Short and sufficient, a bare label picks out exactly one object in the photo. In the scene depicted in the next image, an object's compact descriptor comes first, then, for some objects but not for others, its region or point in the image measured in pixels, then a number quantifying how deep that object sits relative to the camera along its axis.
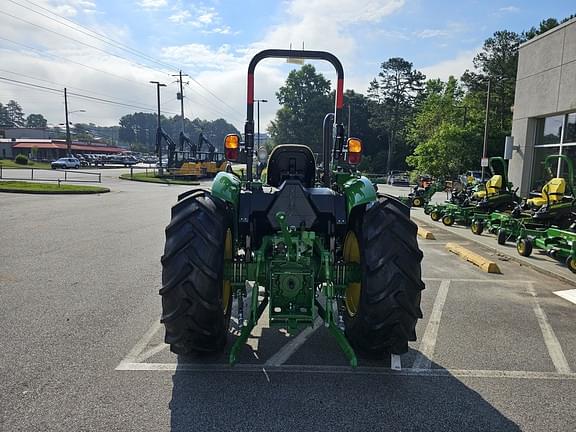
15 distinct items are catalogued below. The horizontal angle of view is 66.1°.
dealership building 15.29
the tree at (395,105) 61.84
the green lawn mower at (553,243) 8.18
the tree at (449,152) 37.97
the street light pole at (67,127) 57.95
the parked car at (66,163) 49.47
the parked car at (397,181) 40.41
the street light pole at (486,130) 30.94
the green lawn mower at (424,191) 19.38
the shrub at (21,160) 53.10
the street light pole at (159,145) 37.59
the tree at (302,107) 68.94
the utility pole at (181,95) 49.44
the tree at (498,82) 44.59
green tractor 3.59
